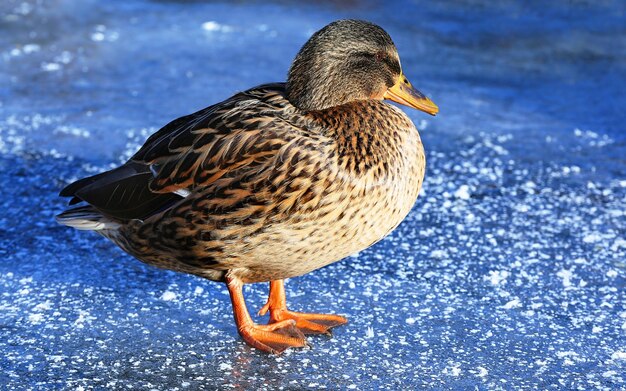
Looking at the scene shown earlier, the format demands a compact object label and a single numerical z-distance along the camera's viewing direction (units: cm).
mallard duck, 664
